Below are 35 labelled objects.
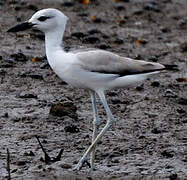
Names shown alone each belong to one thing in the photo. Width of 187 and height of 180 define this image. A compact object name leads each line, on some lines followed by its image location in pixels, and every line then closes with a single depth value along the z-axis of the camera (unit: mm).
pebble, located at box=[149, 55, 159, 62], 19675
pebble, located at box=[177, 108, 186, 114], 15734
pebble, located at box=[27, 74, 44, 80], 17125
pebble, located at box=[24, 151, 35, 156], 12695
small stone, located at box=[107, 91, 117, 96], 16625
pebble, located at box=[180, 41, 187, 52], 20922
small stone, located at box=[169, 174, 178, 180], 11742
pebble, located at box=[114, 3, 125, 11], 24333
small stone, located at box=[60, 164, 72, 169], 12273
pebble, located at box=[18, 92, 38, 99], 15844
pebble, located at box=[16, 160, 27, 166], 12234
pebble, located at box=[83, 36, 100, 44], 20297
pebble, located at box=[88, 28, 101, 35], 21203
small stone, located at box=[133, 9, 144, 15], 24133
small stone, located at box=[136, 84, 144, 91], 17133
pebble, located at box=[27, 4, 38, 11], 22531
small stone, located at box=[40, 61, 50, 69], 17953
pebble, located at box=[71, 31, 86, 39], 20719
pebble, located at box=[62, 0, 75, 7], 23672
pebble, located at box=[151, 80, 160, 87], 17484
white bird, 11906
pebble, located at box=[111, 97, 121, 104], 16125
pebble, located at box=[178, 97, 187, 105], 16437
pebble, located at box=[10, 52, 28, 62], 18297
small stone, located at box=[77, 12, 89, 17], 22953
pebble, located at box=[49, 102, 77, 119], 14773
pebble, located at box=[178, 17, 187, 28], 23755
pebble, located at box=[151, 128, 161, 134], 14384
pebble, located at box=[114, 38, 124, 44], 20906
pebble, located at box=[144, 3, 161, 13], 24828
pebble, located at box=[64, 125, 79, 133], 14047
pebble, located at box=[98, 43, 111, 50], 19937
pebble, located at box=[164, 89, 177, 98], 16812
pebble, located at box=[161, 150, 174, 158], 13094
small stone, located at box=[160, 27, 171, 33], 22792
